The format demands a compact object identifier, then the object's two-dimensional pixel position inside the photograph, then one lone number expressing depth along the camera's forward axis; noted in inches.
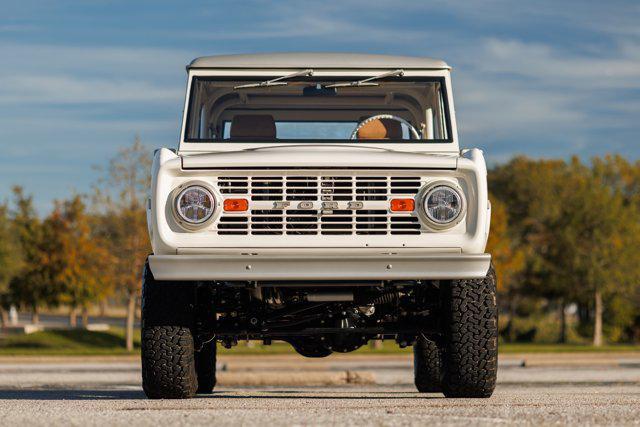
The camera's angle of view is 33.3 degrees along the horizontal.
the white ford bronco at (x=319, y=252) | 297.0
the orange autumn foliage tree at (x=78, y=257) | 1499.8
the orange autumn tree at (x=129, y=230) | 1421.0
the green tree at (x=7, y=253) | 1909.4
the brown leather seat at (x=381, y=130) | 359.3
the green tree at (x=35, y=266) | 1861.5
